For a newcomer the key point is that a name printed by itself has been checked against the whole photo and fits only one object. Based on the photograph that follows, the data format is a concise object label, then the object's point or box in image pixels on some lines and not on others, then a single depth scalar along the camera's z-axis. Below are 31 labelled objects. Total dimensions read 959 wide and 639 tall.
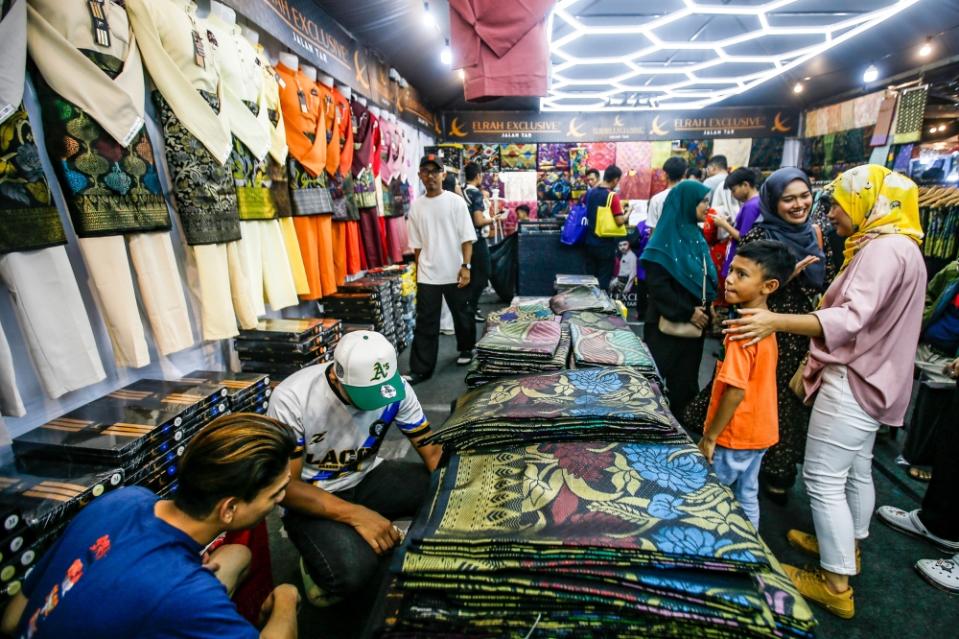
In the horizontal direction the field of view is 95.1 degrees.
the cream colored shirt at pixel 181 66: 1.64
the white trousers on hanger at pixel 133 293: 1.57
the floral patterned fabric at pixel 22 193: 1.22
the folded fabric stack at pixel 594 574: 0.62
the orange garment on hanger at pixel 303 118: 2.64
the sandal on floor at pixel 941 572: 1.64
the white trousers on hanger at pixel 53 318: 1.31
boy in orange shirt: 1.45
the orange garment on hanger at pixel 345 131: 3.25
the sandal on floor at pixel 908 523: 1.83
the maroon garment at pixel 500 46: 2.09
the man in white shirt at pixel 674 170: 3.15
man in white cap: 1.39
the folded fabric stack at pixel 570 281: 2.71
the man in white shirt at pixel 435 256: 3.46
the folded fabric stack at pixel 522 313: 1.85
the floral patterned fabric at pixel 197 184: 1.81
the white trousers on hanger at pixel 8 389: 1.29
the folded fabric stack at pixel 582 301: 2.12
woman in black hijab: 1.80
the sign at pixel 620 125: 7.73
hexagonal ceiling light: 4.22
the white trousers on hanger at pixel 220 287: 2.00
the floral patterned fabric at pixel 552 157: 7.93
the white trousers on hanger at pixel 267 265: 2.33
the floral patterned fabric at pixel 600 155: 7.90
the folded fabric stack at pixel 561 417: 0.97
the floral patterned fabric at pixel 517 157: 7.90
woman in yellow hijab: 1.36
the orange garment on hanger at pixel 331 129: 3.03
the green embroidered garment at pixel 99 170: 1.39
